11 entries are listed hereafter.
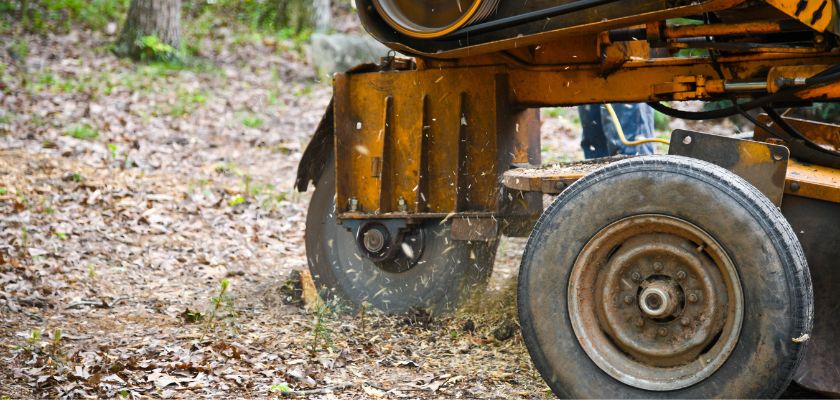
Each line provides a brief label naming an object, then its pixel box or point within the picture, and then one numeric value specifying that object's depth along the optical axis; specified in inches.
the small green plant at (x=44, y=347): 319.0
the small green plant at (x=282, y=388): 289.4
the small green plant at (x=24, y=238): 451.7
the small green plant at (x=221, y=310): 372.5
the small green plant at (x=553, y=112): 740.7
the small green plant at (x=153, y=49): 883.4
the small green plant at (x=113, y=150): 619.2
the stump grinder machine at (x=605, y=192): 240.2
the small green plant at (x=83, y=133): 647.1
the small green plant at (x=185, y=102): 741.3
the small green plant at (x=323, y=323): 342.5
